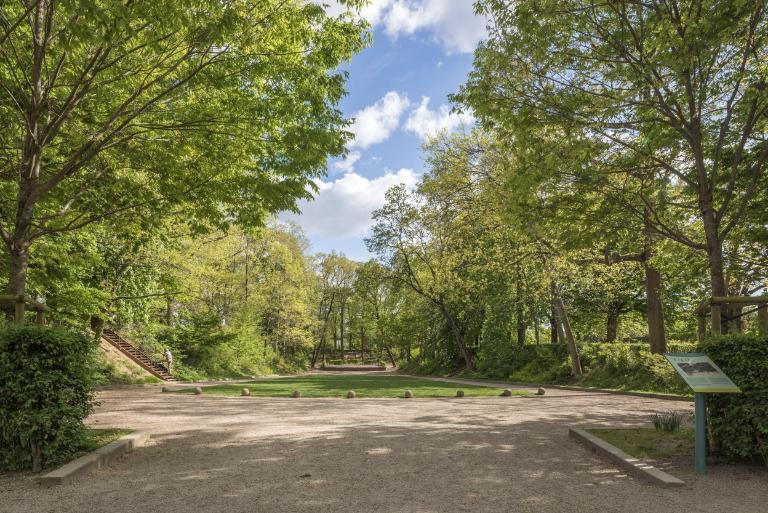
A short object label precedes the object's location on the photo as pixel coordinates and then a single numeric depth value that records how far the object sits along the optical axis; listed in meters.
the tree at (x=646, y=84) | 6.58
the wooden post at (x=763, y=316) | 6.70
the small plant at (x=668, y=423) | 7.02
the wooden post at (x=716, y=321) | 5.85
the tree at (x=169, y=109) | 6.16
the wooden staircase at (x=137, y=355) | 23.22
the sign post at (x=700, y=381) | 4.89
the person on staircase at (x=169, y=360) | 23.72
